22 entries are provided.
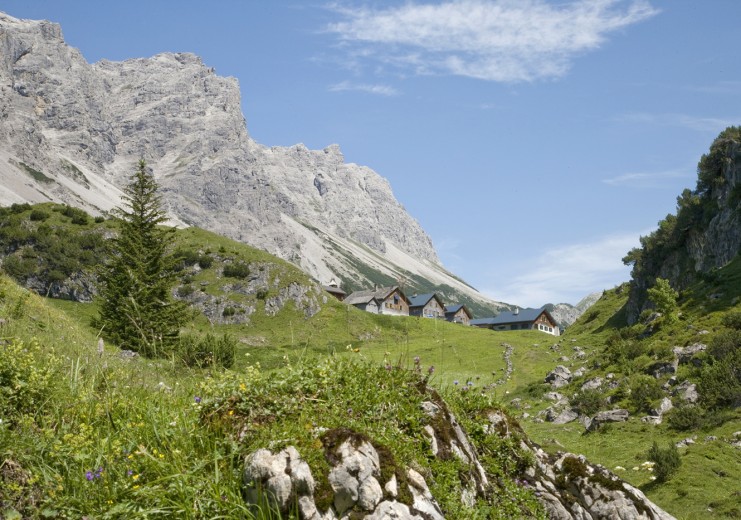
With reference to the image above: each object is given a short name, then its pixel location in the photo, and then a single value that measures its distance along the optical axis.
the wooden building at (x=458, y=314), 165.25
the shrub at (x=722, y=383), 32.47
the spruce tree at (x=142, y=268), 41.31
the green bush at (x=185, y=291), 87.75
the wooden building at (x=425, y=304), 155.25
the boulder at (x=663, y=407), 34.66
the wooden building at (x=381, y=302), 148.25
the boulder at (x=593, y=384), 44.37
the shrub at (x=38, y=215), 90.81
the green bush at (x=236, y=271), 92.19
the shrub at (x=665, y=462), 23.89
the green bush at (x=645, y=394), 36.35
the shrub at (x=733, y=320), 40.98
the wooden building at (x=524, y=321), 149.62
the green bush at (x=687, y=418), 31.03
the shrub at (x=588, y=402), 39.06
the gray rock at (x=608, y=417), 35.03
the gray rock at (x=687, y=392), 34.47
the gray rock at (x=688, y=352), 40.06
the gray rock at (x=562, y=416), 38.97
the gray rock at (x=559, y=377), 50.03
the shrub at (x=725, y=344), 36.91
